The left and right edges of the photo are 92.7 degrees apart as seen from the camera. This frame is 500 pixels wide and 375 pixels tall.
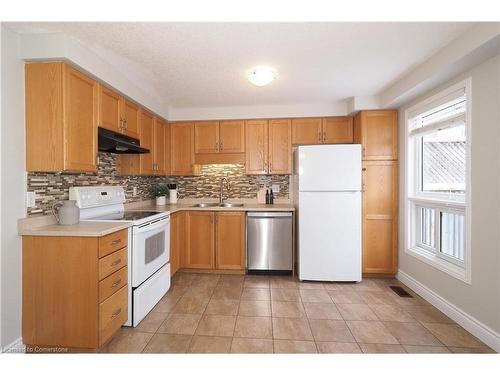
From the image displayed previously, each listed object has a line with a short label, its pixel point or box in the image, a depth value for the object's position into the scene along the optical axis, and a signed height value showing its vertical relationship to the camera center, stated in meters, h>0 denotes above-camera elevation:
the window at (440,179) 2.12 +0.06
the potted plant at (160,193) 3.49 -0.11
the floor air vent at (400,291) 2.59 -1.19
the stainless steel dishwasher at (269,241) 3.10 -0.72
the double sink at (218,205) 3.68 -0.30
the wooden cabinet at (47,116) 1.74 +0.51
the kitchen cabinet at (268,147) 3.44 +0.56
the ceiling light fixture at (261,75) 2.24 +1.05
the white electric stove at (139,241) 2.01 -0.53
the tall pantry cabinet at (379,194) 3.03 -0.11
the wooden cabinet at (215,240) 3.17 -0.73
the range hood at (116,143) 2.10 +0.41
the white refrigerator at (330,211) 2.86 -0.31
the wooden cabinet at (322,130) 3.37 +0.79
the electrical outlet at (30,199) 1.73 -0.10
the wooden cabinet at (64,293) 1.62 -0.74
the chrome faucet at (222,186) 3.78 -0.01
